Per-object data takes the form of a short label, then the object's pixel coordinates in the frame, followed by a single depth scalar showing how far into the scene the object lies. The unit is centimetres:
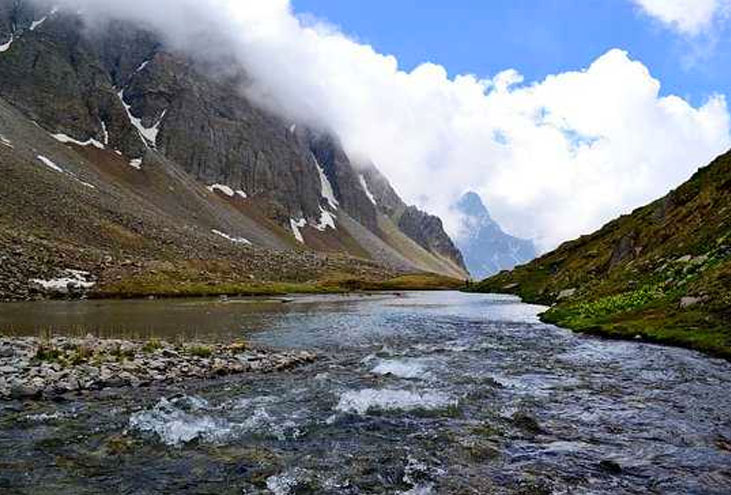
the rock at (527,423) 1912
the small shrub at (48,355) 2855
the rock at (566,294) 8758
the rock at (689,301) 4094
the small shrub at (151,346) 3256
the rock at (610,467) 1522
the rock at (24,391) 2303
